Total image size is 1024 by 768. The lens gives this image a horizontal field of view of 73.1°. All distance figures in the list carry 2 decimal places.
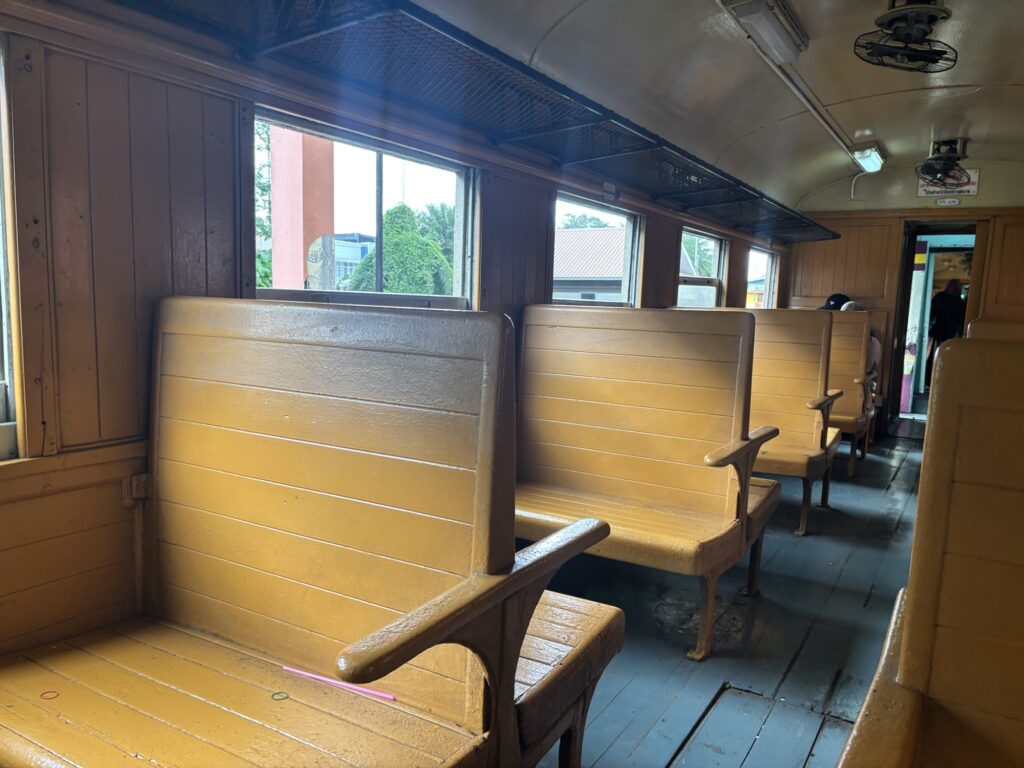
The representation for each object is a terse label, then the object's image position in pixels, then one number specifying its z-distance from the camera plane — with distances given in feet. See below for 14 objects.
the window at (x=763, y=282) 24.20
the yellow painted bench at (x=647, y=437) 8.54
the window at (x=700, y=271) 18.62
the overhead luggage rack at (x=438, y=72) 6.11
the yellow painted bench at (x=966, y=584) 3.67
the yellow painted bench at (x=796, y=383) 13.57
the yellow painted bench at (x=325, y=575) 4.43
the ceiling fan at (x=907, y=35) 10.18
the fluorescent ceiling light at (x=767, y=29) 10.47
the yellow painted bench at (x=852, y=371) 18.17
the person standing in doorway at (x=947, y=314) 28.53
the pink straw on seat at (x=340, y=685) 5.04
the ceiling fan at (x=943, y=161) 20.07
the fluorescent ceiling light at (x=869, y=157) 20.01
